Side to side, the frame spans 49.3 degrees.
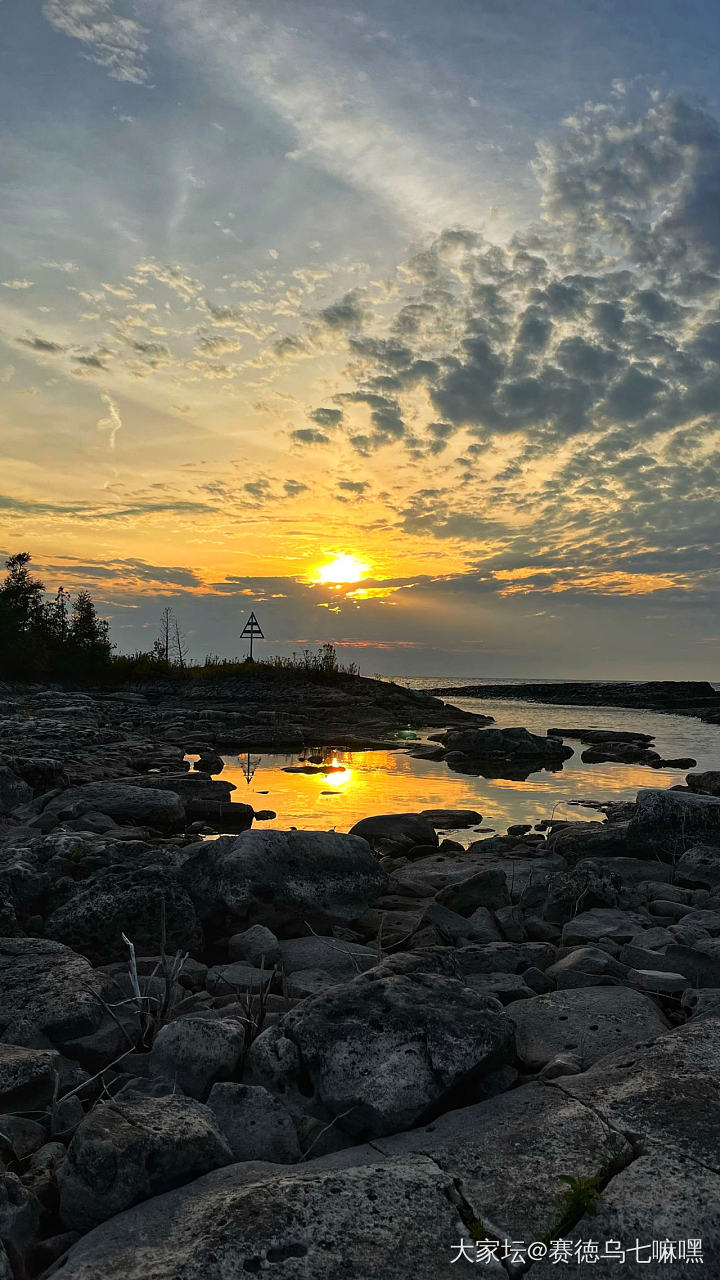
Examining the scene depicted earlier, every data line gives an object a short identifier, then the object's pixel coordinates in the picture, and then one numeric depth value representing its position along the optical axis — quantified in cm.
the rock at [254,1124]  309
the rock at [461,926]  614
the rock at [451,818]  1161
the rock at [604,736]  2572
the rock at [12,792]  1072
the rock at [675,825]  891
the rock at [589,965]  505
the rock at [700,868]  809
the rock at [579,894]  704
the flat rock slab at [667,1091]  287
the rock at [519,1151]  257
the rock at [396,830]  1013
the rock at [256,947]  560
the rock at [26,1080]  336
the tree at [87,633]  4544
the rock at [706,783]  1414
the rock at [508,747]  2041
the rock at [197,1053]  352
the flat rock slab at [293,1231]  236
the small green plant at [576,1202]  252
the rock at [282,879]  630
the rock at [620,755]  2084
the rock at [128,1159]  268
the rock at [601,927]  610
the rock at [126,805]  1014
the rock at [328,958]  542
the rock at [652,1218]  240
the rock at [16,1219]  253
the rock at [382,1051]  317
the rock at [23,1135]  311
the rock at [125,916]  548
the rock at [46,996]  400
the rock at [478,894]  708
